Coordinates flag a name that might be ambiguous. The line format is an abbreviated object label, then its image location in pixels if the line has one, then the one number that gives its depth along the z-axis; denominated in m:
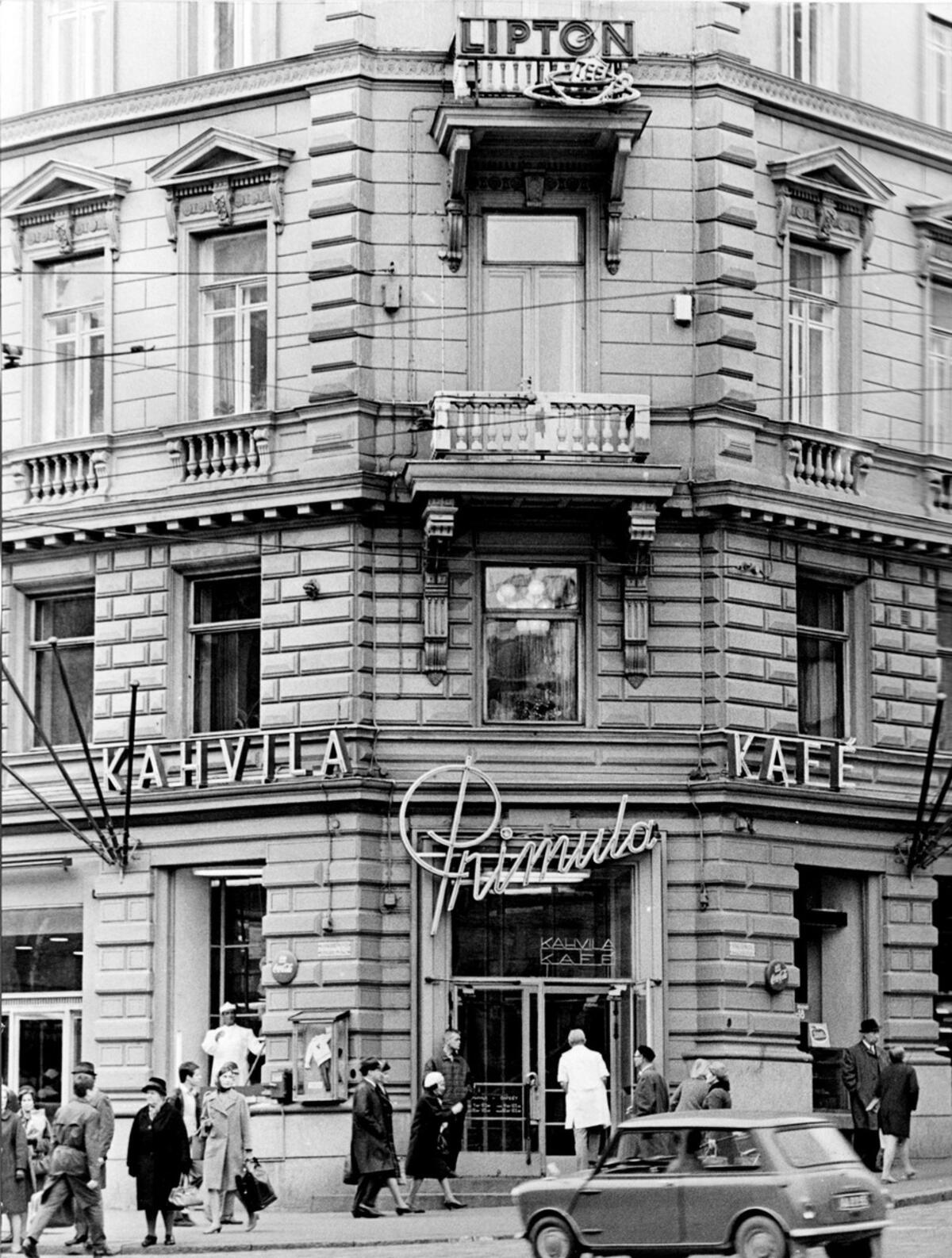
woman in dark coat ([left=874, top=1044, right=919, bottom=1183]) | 28.61
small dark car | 19.55
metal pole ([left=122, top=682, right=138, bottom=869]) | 30.95
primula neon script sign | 30.00
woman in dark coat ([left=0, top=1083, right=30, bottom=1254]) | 24.91
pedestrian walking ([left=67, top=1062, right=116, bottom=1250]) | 24.78
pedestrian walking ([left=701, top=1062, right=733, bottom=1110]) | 26.23
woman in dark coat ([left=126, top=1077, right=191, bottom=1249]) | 25.08
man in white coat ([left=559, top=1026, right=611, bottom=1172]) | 28.89
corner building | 30.19
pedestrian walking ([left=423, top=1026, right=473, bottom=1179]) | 28.92
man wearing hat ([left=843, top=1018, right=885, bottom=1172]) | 29.33
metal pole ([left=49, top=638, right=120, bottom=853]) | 30.53
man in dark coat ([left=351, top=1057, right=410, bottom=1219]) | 27.16
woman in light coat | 26.01
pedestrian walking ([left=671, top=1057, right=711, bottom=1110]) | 26.95
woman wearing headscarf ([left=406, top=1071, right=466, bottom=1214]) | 27.62
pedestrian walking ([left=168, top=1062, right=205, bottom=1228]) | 27.78
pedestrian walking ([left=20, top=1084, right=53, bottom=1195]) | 28.95
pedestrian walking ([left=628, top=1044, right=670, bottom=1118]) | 28.05
